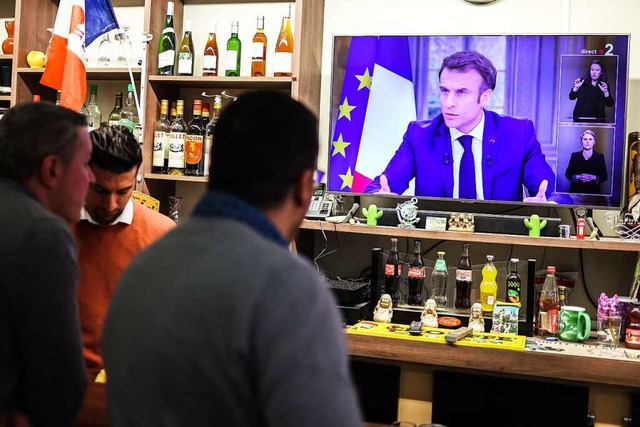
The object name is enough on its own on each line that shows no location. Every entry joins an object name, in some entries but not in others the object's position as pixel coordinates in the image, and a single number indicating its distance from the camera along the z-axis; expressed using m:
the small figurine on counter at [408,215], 3.14
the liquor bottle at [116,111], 3.72
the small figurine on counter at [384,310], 3.06
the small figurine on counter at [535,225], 2.98
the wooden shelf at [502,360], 2.57
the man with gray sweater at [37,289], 1.25
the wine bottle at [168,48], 3.47
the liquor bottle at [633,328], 2.80
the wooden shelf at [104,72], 3.53
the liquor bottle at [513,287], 2.99
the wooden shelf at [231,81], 3.34
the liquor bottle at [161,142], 3.45
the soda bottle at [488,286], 3.05
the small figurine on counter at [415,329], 2.81
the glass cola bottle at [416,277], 3.15
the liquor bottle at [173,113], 3.46
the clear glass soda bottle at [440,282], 3.16
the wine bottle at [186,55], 3.47
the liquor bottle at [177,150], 3.42
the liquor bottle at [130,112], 3.64
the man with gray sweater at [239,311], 0.80
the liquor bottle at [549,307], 2.95
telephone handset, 3.30
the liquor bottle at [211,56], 3.43
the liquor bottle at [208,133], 3.43
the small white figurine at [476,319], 2.92
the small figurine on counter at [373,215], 3.18
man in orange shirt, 1.96
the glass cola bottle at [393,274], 3.16
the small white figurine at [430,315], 2.98
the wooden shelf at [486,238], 2.88
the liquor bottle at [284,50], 3.32
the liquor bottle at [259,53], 3.43
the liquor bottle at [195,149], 3.41
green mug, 2.88
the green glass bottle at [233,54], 3.45
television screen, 3.03
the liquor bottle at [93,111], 3.74
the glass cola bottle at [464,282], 3.10
